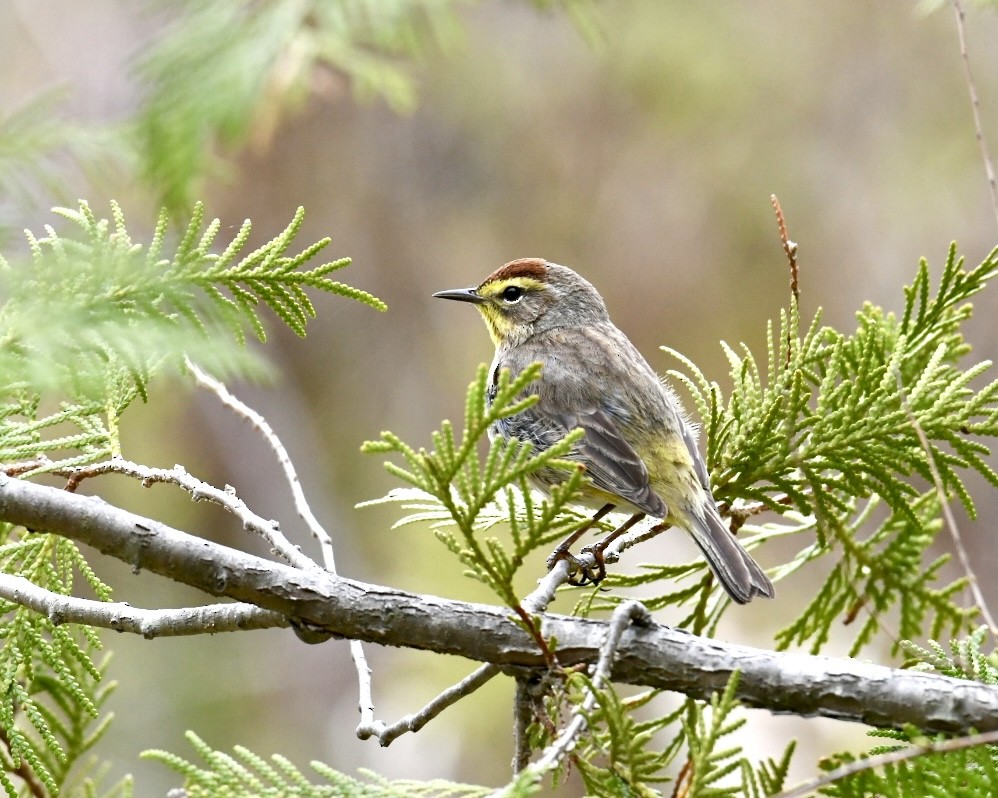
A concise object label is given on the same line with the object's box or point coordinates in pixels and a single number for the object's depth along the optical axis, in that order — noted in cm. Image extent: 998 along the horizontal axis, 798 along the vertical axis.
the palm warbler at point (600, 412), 681
